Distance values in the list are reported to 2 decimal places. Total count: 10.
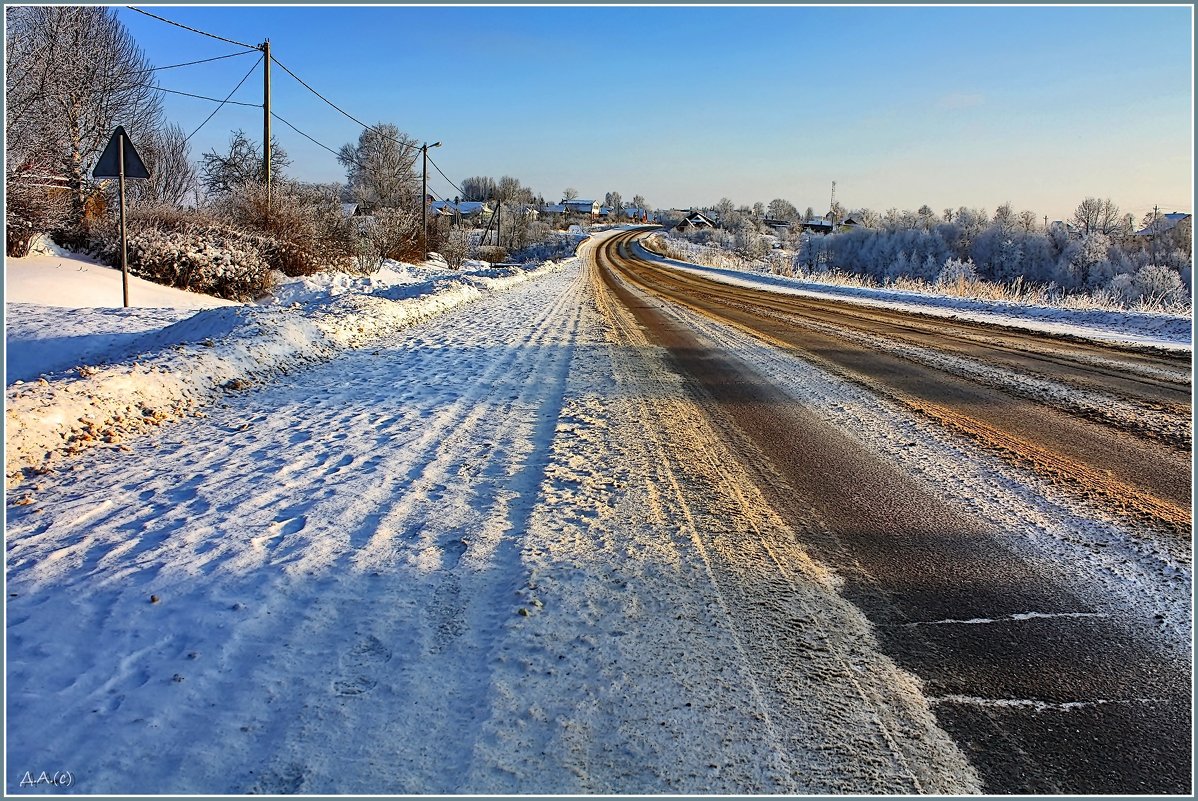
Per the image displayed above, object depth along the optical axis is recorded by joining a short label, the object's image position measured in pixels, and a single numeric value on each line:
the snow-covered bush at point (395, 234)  30.09
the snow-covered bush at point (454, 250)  40.29
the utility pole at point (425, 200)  37.84
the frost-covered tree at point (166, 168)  33.72
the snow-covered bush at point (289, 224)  20.45
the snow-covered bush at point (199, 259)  15.94
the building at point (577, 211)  190.98
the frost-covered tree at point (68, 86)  21.14
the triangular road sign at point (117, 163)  10.87
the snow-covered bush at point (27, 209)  16.20
